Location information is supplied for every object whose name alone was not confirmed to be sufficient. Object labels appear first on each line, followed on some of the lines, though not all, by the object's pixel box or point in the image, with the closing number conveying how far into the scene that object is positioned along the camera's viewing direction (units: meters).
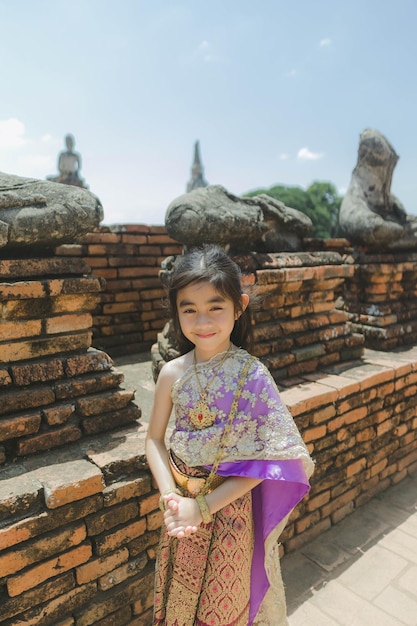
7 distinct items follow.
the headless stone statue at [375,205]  3.40
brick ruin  1.48
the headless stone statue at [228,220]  2.33
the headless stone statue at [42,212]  1.68
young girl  1.24
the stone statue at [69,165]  17.22
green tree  23.08
